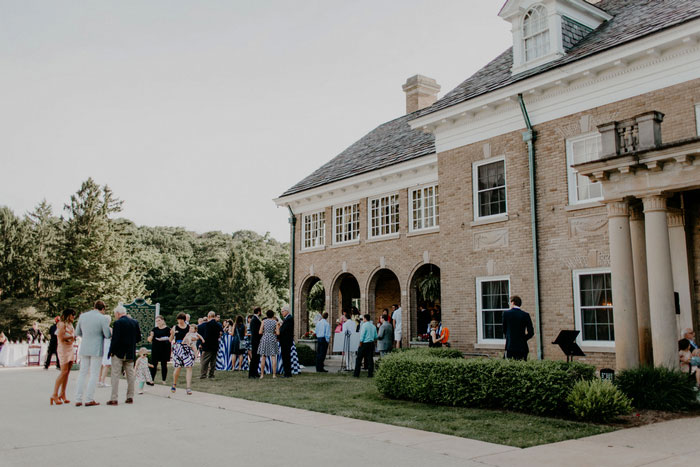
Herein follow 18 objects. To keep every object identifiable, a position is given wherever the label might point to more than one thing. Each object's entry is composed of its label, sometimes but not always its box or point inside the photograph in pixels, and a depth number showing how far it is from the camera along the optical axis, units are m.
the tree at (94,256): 43.62
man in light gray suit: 11.16
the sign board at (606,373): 11.97
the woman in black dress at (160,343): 15.18
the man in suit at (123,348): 11.32
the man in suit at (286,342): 16.92
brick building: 11.02
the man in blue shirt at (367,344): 16.50
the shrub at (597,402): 8.80
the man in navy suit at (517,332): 11.55
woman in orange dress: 11.45
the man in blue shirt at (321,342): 18.94
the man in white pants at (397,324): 21.03
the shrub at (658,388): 9.63
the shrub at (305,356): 21.94
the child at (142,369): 13.42
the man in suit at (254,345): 16.69
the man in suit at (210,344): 15.91
